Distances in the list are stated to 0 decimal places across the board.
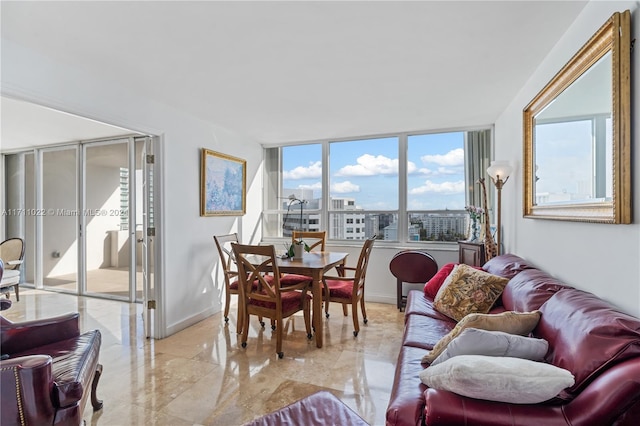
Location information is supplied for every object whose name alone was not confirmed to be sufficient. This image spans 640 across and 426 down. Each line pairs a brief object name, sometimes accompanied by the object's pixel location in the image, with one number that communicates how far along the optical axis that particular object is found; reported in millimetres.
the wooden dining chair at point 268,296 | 2686
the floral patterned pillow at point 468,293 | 2193
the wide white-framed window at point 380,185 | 4133
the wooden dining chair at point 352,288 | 3125
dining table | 2807
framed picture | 3691
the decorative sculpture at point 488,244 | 3207
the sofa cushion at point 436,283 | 2797
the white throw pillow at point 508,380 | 1052
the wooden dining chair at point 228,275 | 3148
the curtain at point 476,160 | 4000
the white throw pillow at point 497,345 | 1280
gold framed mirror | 1361
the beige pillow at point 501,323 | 1491
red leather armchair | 1306
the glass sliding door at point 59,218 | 4734
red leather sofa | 945
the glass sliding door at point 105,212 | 4559
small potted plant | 3297
